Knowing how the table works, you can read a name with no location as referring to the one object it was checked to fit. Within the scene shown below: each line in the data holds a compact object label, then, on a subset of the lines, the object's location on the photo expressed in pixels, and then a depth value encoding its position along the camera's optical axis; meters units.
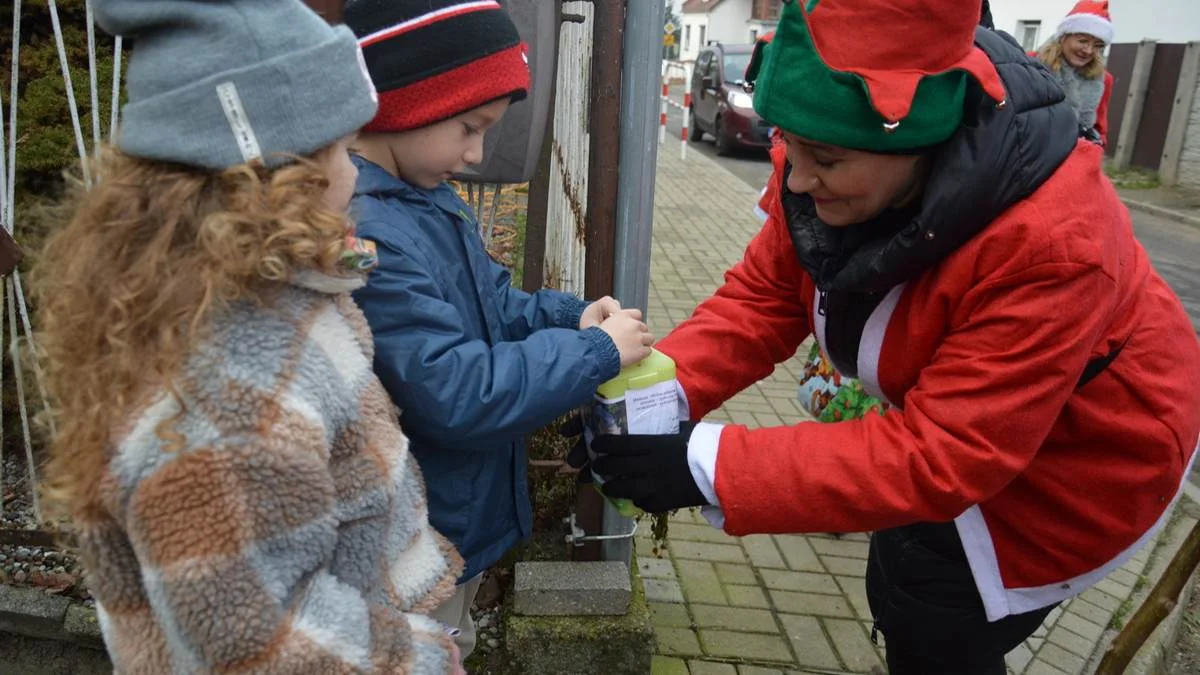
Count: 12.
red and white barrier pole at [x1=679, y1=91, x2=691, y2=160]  14.34
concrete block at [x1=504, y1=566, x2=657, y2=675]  2.64
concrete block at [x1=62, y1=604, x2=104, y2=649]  2.55
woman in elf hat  1.39
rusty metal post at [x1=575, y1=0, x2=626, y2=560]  2.22
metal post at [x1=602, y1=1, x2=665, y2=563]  2.21
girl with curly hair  1.06
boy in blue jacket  1.49
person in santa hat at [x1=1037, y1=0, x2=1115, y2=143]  6.09
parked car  14.22
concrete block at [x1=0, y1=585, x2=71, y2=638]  2.54
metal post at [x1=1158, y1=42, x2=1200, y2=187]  12.57
